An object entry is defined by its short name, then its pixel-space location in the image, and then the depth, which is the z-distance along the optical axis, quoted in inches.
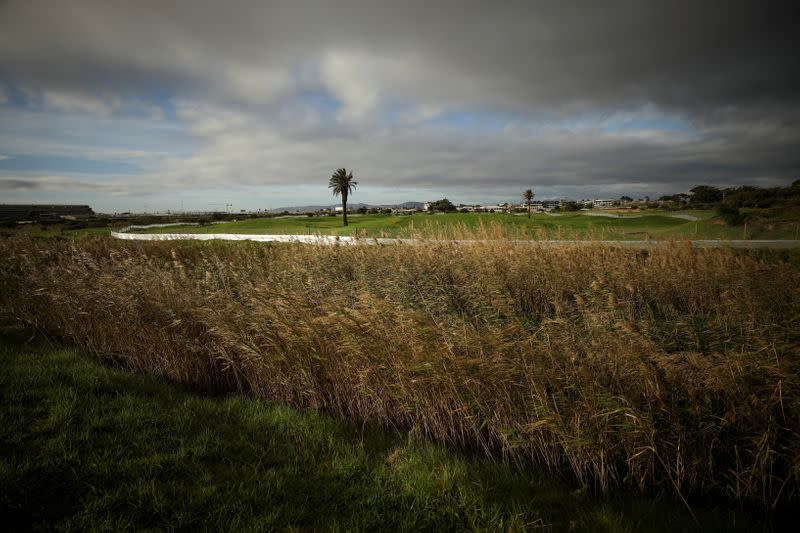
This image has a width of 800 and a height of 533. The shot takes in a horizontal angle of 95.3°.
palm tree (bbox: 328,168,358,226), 2982.3
